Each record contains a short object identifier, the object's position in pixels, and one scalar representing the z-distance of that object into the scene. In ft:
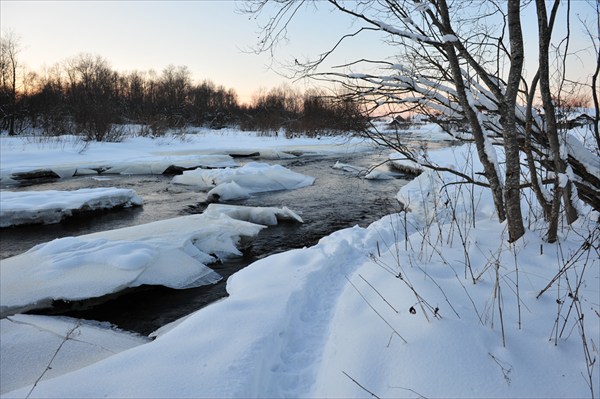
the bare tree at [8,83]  82.07
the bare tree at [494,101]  9.23
